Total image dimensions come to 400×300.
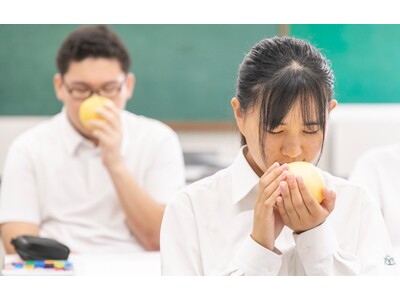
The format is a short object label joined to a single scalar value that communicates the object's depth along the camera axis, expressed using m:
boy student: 2.80
